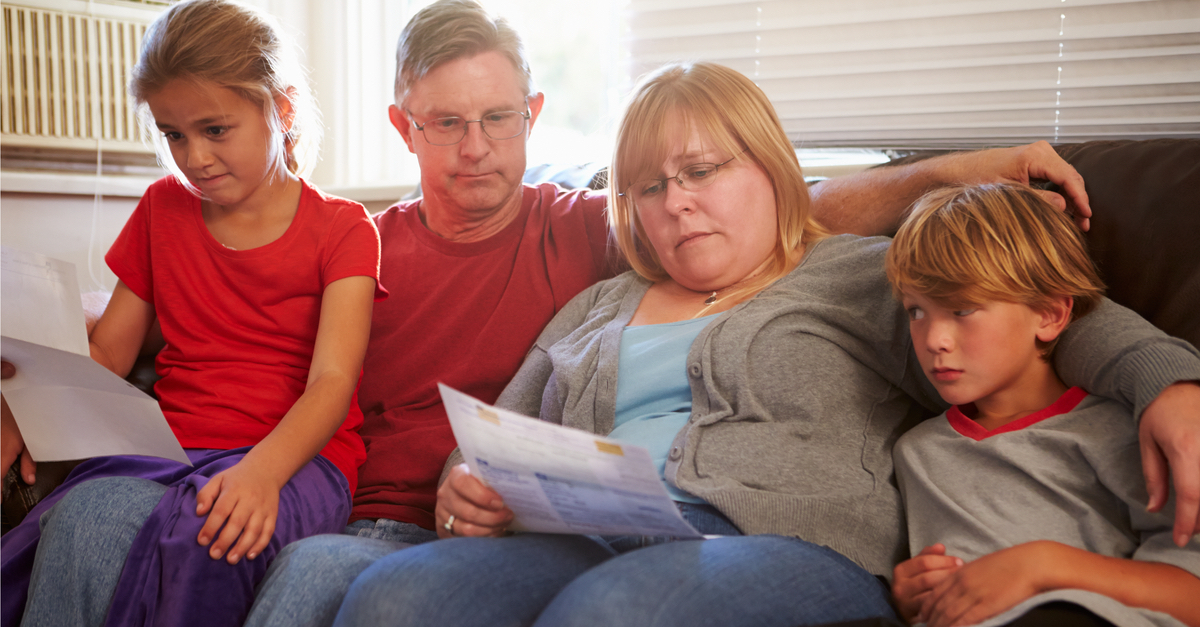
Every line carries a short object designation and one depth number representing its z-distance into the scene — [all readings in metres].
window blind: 1.64
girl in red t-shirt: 0.95
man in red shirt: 1.28
